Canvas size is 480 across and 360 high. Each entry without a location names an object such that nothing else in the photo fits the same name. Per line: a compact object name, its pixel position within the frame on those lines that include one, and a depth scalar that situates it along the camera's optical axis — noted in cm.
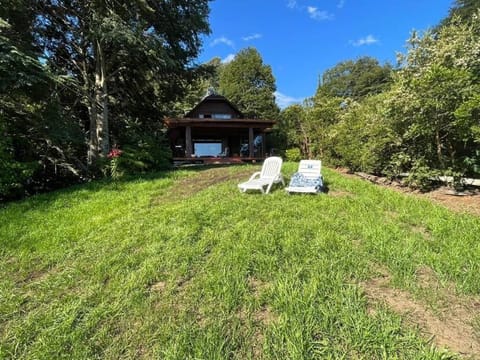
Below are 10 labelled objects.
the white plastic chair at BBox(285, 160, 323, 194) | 614
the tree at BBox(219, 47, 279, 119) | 2956
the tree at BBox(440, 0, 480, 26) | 2308
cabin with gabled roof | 1933
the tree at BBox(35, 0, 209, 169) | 884
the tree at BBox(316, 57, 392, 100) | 3925
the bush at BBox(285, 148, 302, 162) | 1512
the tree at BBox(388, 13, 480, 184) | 614
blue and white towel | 625
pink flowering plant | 874
